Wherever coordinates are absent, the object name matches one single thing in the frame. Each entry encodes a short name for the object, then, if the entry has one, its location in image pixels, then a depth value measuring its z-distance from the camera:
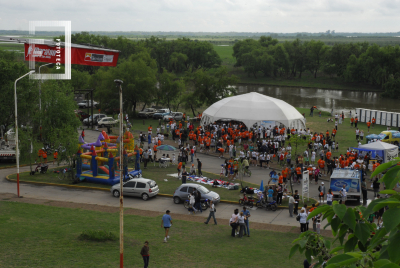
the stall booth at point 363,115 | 53.17
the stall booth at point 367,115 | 52.38
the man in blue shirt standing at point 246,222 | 20.00
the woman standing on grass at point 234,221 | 19.66
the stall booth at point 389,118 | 49.81
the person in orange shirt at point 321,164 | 31.70
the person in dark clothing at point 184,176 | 28.59
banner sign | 31.86
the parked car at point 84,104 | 65.81
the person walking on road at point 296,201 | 23.65
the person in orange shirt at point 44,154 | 33.75
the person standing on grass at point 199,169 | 30.87
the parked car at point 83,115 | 54.41
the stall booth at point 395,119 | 49.31
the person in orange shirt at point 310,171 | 30.02
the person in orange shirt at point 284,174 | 28.69
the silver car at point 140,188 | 25.95
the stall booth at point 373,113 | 51.62
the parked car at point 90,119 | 51.66
